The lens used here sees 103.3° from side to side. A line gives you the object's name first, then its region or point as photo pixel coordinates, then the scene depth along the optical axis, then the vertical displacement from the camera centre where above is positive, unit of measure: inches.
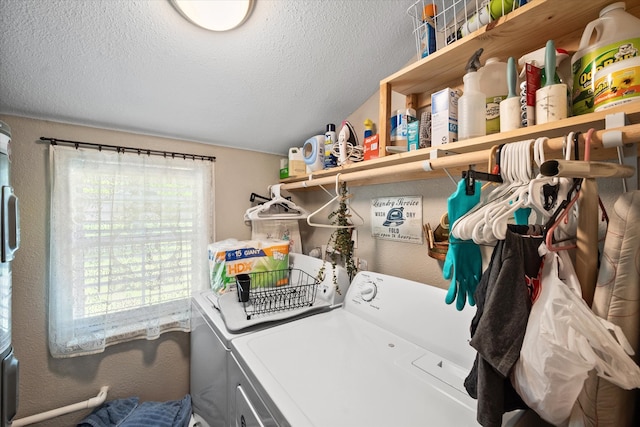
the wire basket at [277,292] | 50.6 -17.4
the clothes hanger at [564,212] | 19.3 +0.1
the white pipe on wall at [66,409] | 50.0 -40.0
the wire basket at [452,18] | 30.2 +28.2
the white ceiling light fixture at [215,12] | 36.5 +30.6
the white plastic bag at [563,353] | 16.1 -9.2
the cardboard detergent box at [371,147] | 47.9 +13.2
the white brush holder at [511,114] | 29.0 +11.5
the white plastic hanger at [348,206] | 51.1 +2.3
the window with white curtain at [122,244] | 52.8 -6.2
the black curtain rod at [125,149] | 52.4 +16.0
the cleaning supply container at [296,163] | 71.3 +14.9
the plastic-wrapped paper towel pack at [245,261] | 59.2 -10.9
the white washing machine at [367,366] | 25.7 -19.6
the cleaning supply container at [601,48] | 22.9 +15.7
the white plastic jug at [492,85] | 32.9 +17.3
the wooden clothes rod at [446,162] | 20.1 +6.7
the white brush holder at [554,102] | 26.1 +11.5
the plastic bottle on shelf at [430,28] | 37.9 +28.0
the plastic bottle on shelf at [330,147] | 59.2 +16.1
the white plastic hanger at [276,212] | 70.7 +1.6
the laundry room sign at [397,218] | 50.1 -0.7
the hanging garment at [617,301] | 18.6 -6.6
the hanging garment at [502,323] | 18.2 -8.0
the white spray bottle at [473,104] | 32.3 +14.1
